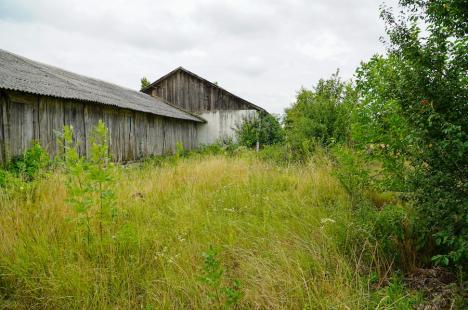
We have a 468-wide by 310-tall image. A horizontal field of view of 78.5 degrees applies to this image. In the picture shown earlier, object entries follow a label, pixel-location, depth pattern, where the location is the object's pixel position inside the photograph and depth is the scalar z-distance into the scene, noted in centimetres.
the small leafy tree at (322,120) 860
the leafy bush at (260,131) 1820
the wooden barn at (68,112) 710
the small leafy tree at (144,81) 3795
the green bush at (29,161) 667
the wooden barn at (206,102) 1914
